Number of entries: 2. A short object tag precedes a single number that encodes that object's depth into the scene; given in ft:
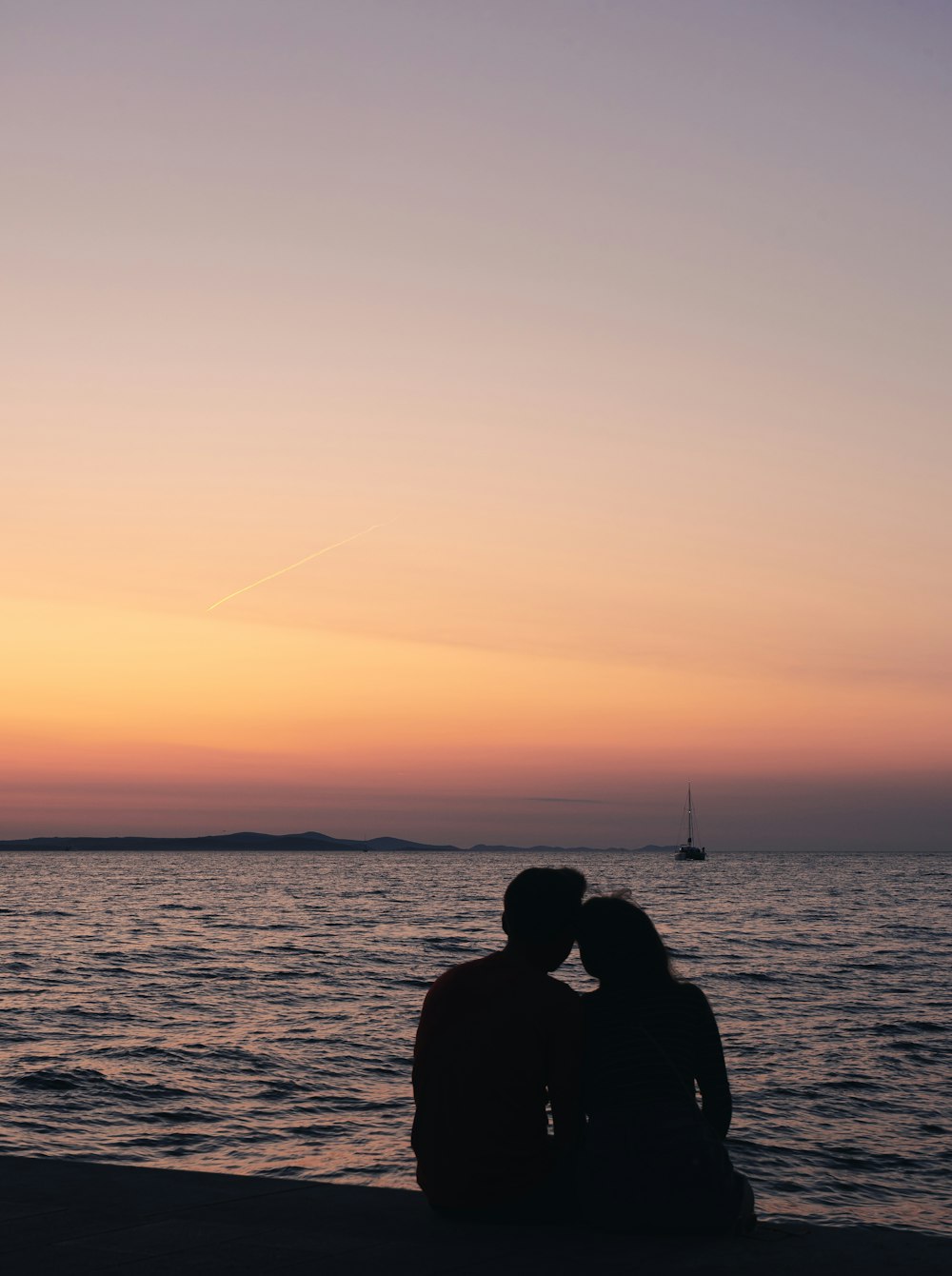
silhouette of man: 17.42
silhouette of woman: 17.16
